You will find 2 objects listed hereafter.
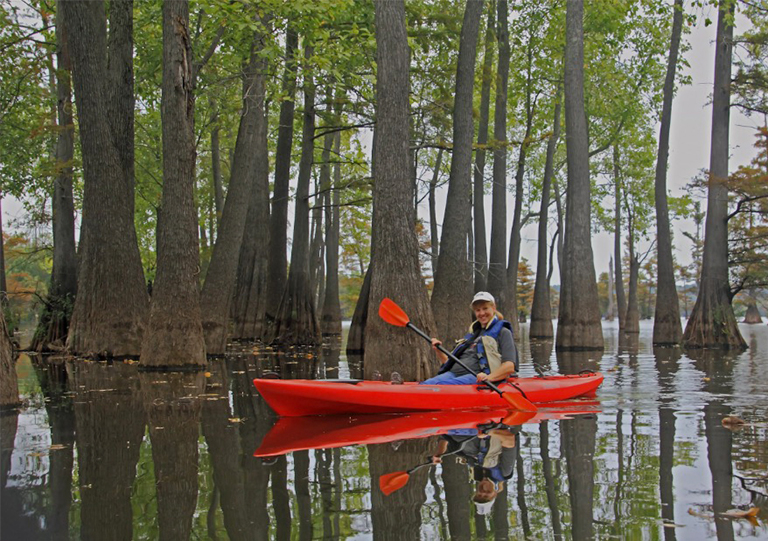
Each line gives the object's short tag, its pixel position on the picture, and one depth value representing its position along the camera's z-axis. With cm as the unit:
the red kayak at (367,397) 666
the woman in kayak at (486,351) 746
